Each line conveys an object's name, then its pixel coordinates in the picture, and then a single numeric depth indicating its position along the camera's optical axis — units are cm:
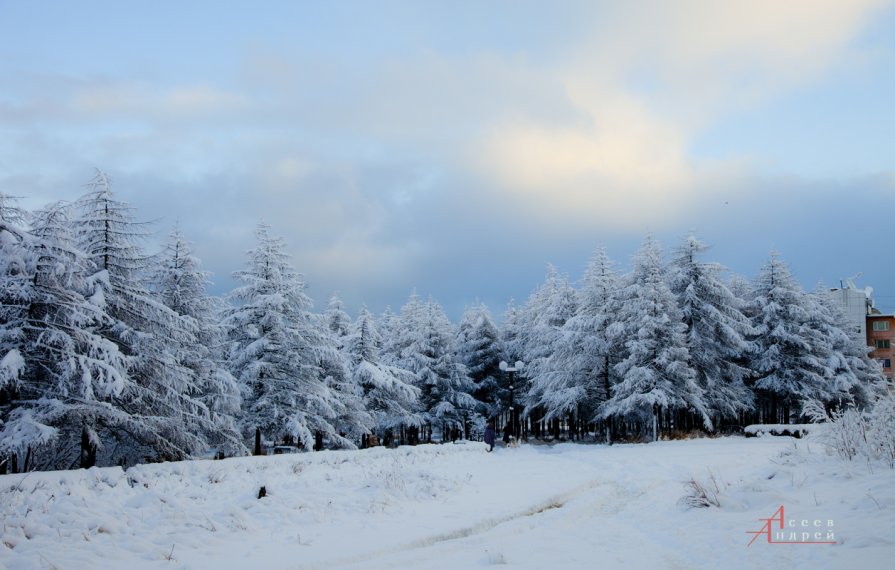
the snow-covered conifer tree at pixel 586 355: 3397
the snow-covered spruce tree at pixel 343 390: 2941
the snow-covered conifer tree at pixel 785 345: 3578
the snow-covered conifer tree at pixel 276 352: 2659
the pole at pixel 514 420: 4566
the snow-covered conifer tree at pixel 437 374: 4066
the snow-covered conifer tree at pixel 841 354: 3731
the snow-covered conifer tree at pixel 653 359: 3002
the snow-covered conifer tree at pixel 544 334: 3684
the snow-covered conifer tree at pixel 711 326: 3347
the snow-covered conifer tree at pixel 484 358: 4353
